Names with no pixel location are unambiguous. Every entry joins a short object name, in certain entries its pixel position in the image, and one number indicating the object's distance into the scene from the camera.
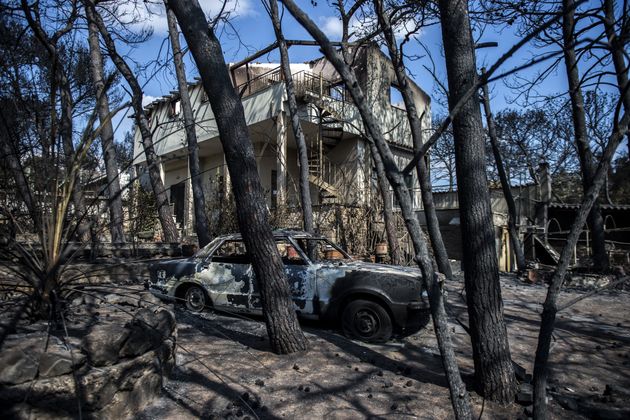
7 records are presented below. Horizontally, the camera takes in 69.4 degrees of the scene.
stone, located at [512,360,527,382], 4.67
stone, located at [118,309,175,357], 3.92
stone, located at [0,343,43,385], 3.13
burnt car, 6.13
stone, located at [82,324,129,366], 3.60
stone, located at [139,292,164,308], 5.23
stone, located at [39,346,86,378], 3.29
